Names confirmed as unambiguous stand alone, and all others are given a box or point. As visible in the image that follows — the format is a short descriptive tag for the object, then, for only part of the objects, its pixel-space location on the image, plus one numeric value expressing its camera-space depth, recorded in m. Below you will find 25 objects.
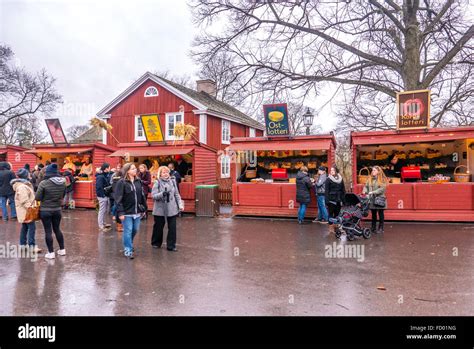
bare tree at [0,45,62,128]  31.53
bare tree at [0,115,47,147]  34.81
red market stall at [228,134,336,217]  11.62
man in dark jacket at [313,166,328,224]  10.43
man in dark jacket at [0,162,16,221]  11.10
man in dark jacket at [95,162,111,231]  9.66
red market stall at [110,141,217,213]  13.21
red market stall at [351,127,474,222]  10.26
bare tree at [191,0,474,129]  14.55
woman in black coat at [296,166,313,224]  10.65
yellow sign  13.55
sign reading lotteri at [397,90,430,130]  10.68
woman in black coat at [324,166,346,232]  9.56
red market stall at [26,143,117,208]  14.70
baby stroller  8.03
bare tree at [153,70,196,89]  43.69
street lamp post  13.16
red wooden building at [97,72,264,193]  19.22
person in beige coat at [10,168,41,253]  6.66
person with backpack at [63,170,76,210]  13.41
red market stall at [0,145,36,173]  18.73
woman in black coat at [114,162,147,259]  6.52
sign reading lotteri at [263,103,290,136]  11.86
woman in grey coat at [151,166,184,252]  6.97
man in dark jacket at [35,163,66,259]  6.37
